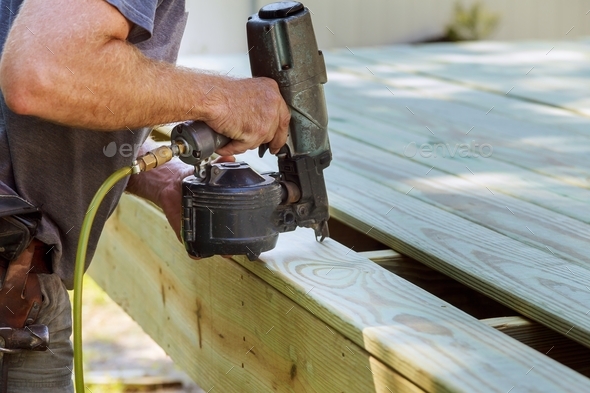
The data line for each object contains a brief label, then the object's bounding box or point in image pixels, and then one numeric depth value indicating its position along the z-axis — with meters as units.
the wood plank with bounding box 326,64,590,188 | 2.45
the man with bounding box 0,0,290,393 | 1.78
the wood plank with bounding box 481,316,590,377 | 1.86
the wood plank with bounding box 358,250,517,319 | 2.05
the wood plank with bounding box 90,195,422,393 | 1.87
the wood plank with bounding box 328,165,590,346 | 1.87
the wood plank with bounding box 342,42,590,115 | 3.08
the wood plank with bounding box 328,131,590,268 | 2.08
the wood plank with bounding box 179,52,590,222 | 2.27
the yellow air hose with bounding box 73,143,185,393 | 1.93
